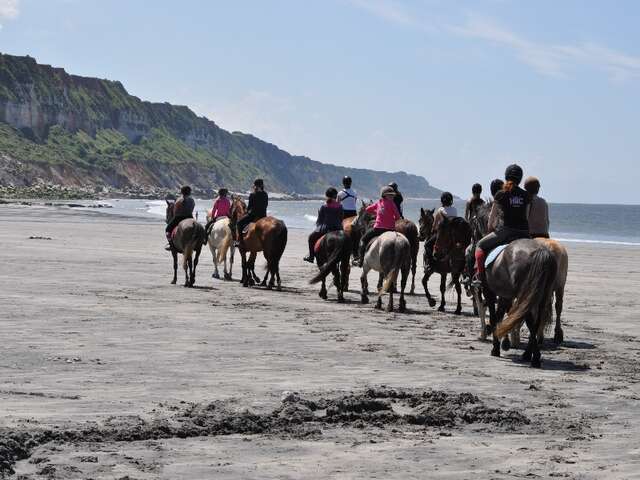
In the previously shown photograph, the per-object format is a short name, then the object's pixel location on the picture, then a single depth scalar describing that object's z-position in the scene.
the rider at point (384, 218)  19.66
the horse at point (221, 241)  24.85
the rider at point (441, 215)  18.77
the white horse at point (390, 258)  18.30
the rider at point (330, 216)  21.27
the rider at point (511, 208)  13.16
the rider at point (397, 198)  20.89
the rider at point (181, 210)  23.52
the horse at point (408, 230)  20.58
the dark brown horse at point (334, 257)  20.05
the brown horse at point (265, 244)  22.73
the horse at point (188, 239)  22.62
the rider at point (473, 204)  17.75
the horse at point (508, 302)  13.66
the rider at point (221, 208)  25.62
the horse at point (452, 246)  18.41
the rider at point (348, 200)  23.33
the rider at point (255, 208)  23.41
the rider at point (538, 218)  14.70
